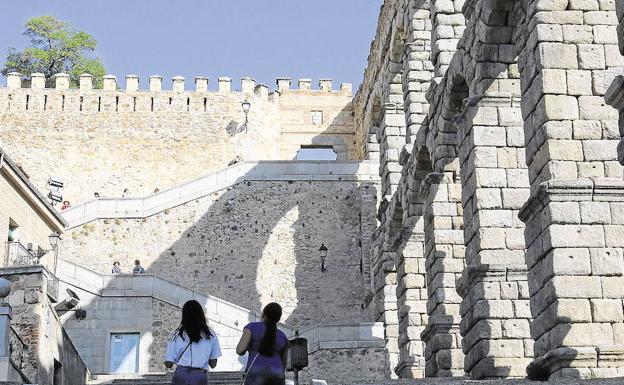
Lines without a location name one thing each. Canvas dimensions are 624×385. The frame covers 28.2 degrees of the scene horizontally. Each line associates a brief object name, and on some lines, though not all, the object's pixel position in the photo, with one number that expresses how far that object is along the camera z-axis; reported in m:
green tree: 46.41
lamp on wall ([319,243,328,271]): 29.61
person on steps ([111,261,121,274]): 28.36
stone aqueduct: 12.11
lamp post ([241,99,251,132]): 40.41
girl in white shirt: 9.20
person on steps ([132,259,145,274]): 27.03
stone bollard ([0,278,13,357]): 14.05
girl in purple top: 9.03
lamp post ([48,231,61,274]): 24.34
